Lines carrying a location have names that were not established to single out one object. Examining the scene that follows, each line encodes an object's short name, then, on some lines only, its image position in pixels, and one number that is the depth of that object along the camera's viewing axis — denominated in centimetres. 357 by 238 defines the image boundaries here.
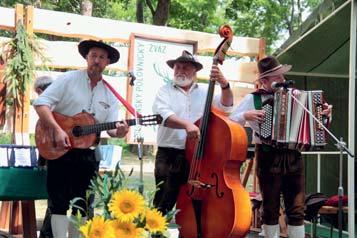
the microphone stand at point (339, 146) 363
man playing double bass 369
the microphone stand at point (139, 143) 318
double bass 330
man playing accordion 372
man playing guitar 349
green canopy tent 421
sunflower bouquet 162
